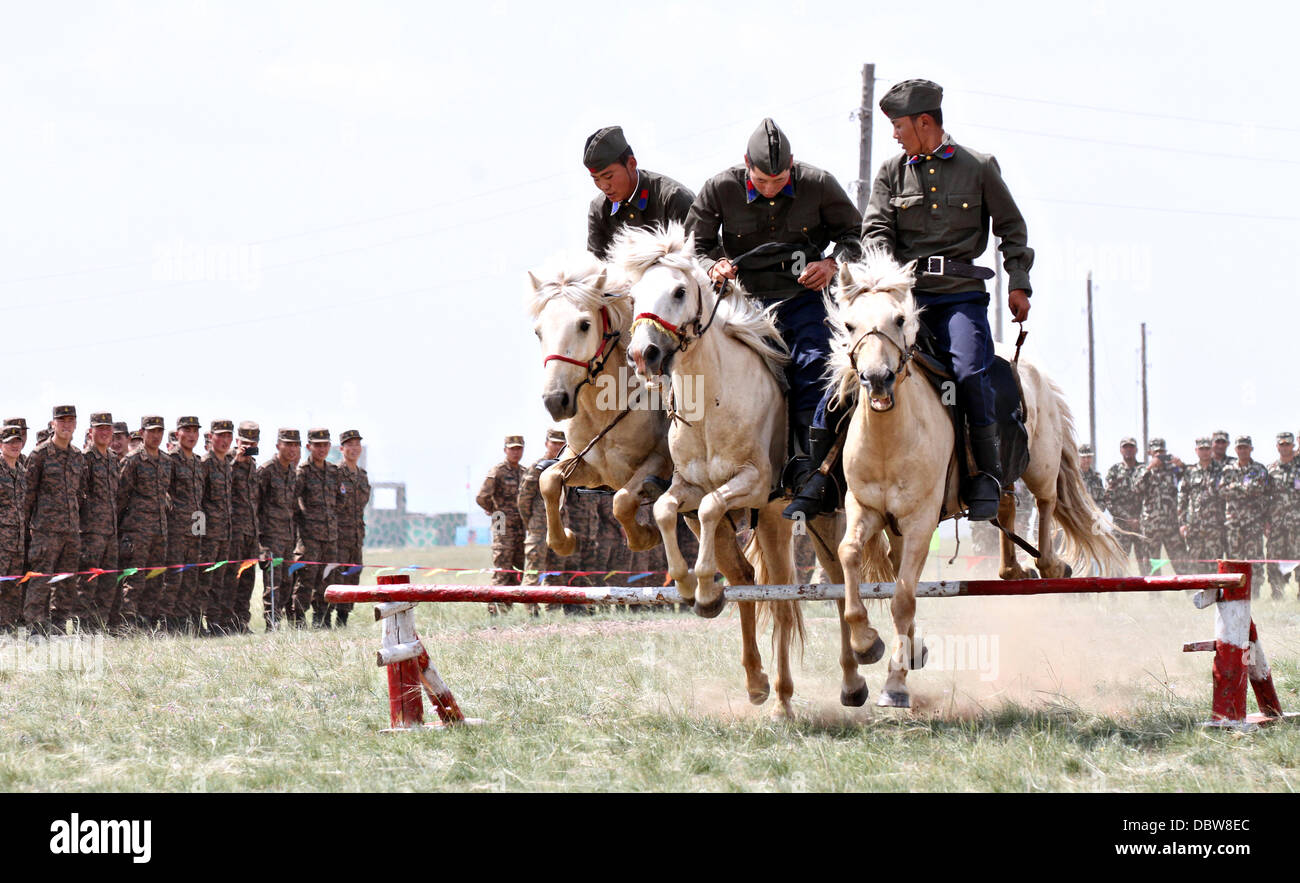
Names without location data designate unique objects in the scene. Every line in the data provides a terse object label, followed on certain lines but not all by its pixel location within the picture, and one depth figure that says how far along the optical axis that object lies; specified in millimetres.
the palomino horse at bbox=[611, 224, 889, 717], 14102
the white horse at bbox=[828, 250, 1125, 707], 13680
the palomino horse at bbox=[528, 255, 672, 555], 14789
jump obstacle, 14086
